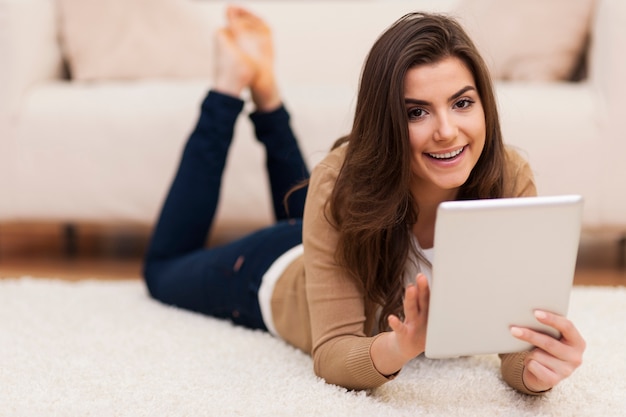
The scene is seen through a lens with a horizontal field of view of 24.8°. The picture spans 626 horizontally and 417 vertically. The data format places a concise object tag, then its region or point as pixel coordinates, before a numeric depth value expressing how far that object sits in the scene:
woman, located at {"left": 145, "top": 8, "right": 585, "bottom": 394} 2.02
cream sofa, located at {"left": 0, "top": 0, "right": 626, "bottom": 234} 3.00
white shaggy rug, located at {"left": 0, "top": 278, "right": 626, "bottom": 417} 2.05
